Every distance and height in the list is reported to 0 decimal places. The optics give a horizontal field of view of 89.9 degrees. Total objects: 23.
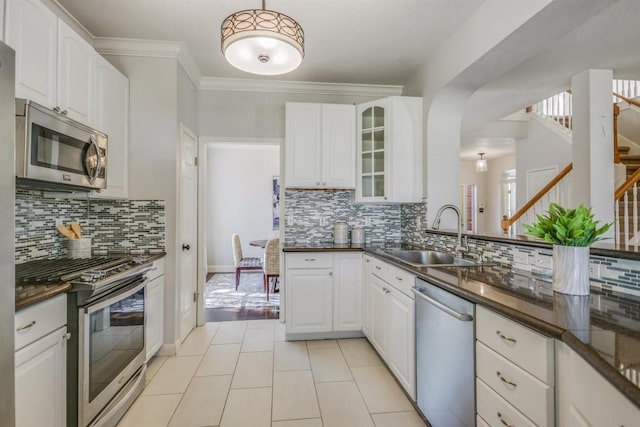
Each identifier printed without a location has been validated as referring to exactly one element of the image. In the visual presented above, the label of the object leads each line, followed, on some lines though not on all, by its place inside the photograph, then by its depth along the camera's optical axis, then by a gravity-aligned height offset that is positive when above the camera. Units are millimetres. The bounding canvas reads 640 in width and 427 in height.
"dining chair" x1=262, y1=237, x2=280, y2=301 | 4219 -566
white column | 3080 +722
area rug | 4230 -1135
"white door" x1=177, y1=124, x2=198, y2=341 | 2914 -148
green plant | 1273 -44
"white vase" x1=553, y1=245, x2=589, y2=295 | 1291 -213
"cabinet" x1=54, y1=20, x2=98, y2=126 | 1944 +901
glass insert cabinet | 3082 +659
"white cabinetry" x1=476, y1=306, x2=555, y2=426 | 1021 -554
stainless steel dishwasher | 1415 -697
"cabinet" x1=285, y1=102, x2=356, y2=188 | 3221 +722
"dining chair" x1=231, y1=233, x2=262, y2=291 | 4863 -725
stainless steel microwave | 1460 +344
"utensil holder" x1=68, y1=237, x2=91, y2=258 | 2336 -235
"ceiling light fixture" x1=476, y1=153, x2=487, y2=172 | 6769 +1086
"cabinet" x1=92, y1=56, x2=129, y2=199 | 2332 +742
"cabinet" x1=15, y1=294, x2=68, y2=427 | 1252 -627
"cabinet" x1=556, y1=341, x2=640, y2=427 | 696 -447
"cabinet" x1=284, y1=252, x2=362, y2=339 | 3016 -731
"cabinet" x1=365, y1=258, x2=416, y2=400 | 2000 -734
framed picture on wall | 6314 +315
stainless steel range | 1547 -641
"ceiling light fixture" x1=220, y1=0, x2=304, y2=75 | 1492 +850
